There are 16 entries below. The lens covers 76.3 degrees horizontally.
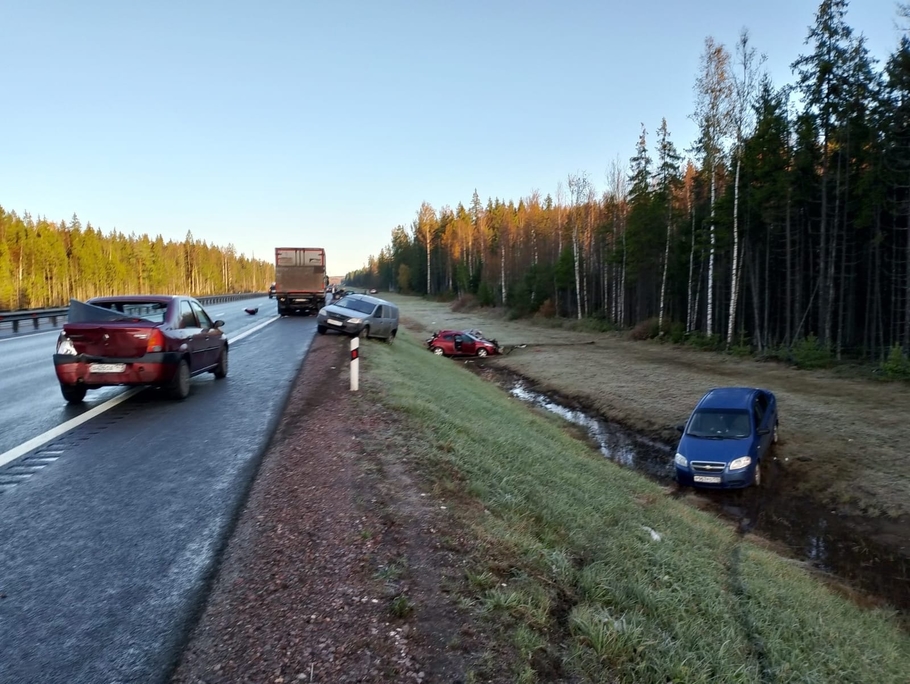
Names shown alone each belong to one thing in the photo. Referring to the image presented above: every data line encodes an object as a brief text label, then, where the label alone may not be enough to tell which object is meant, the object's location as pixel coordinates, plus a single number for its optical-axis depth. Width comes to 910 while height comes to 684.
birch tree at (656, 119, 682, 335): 40.75
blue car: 12.06
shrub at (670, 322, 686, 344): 37.72
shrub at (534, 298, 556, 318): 59.00
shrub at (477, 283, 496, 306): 74.25
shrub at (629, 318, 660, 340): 41.22
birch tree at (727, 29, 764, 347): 29.58
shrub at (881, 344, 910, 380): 22.31
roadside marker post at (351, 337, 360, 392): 10.61
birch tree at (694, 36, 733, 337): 30.47
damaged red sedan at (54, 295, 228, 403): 8.59
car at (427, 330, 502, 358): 32.97
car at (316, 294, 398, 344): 20.73
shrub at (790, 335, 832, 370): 26.36
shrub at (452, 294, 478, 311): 78.28
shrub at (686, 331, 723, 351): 34.12
